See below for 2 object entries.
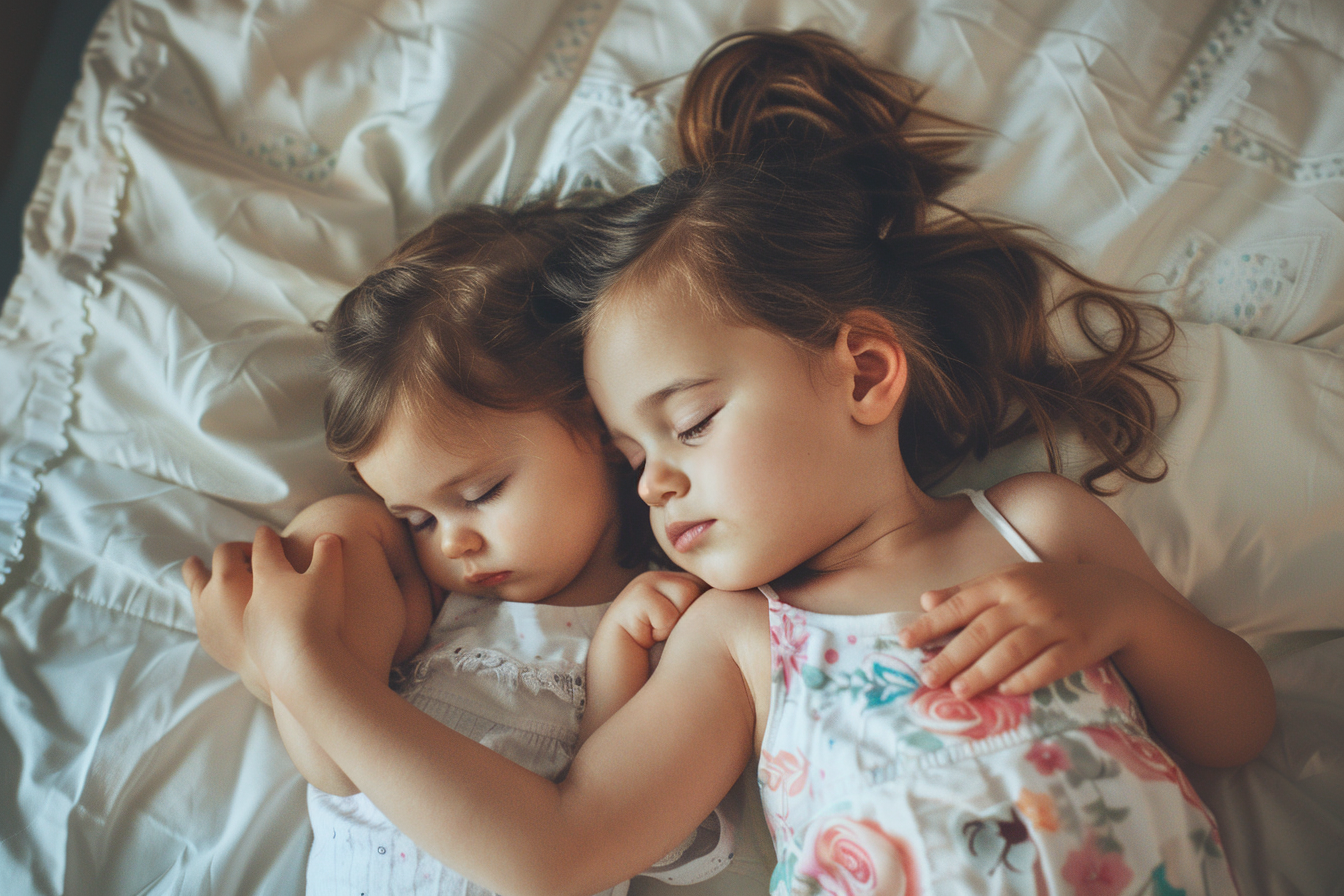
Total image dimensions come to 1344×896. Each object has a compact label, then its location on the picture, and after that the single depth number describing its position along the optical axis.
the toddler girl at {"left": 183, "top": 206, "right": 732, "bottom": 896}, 0.93
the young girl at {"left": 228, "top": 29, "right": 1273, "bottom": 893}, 0.76
